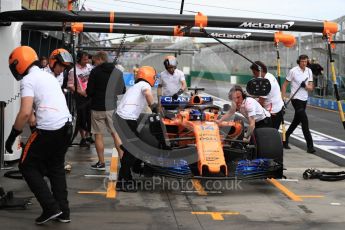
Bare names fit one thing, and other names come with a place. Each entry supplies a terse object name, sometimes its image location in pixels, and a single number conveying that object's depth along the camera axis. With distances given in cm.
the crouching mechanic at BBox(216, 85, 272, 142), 817
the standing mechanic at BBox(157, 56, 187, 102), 1087
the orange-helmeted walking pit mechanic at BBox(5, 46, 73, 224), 575
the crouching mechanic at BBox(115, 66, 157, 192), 755
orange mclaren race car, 718
